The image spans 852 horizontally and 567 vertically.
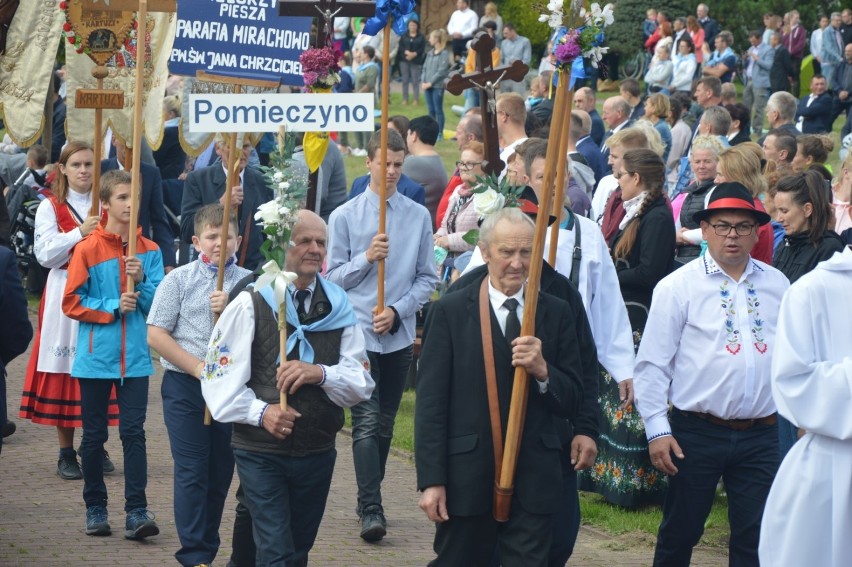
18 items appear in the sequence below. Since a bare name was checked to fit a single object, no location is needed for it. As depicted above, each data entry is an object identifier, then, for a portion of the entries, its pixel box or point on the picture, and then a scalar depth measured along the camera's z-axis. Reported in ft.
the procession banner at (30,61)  63.08
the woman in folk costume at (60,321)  53.85
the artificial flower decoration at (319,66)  45.99
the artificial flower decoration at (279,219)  36.40
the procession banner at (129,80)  60.35
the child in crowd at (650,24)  204.70
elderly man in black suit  33.84
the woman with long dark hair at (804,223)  48.89
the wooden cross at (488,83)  55.39
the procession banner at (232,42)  45.97
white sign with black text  41.55
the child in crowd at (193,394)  43.02
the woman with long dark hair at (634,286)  51.37
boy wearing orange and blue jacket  48.10
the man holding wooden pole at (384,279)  50.13
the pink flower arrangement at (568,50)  33.87
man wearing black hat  39.08
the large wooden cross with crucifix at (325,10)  46.61
